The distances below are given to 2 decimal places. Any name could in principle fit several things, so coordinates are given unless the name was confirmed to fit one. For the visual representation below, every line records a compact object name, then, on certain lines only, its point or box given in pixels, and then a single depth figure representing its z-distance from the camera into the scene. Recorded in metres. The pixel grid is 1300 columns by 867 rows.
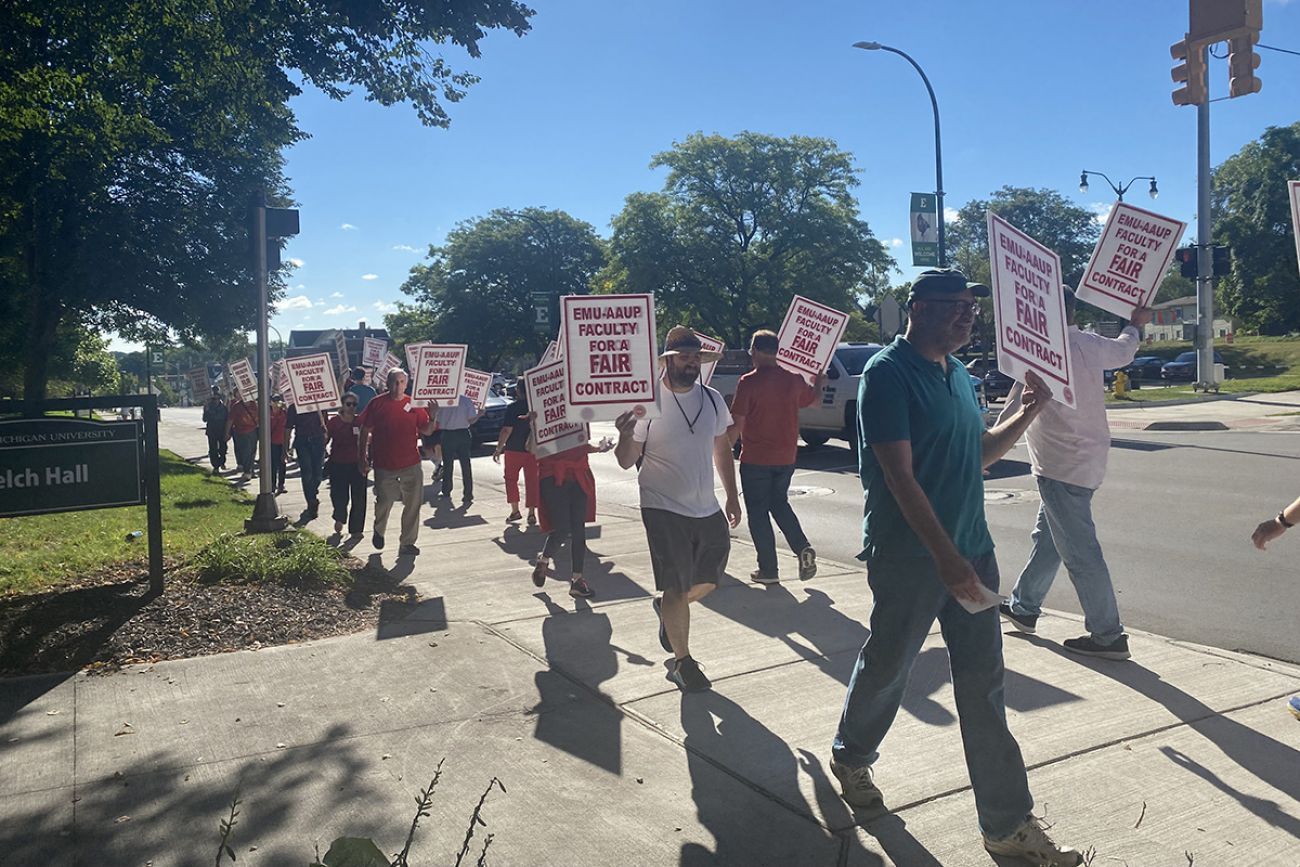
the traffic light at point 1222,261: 22.78
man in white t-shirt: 5.16
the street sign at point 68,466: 6.46
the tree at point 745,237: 51.56
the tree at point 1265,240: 59.53
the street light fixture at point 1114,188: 37.09
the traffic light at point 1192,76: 12.91
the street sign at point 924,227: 24.36
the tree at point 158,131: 8.66
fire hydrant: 33.41
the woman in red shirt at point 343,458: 11.36
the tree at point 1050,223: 83.06
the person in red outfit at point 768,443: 7.80
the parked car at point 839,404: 17.95
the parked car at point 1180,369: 49.33
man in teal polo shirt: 3.26
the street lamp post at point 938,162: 25.03
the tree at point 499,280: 69.88
